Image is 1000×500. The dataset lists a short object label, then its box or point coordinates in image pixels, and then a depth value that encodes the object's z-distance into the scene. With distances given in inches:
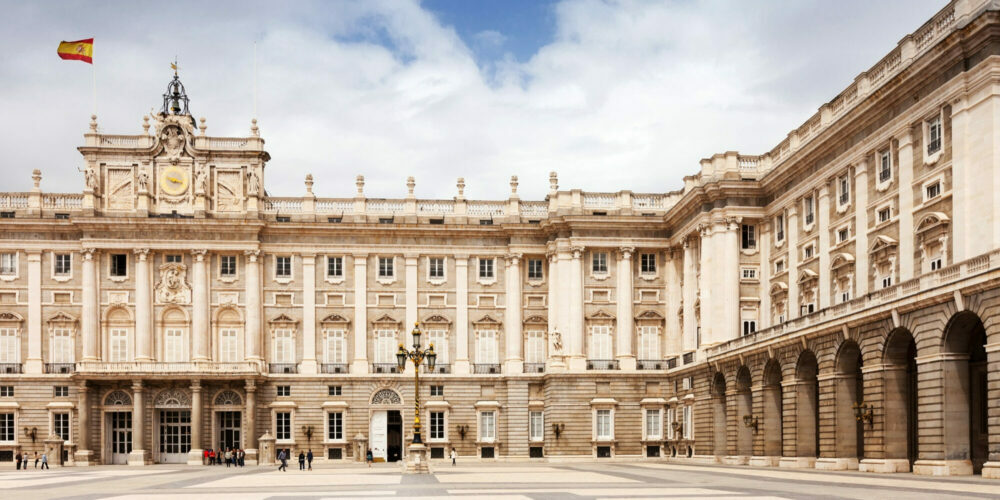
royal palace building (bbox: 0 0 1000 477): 2871.6
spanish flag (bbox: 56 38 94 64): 2930.6
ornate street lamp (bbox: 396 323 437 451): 2007.9
